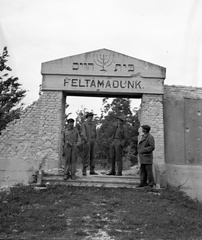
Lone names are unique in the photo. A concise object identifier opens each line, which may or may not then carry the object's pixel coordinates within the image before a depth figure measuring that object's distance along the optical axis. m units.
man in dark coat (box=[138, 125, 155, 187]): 9.47
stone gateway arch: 11.26
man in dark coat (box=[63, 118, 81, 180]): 9.73
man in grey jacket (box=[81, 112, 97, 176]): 10.38
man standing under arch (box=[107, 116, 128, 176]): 10.45
